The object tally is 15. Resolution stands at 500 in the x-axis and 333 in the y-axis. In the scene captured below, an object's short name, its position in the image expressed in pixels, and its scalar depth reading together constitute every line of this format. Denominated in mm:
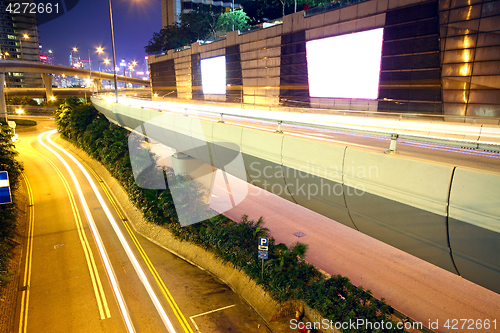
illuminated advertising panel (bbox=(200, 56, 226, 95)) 40153
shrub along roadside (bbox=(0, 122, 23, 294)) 10962
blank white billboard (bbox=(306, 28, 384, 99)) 22141
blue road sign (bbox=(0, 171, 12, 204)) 12580
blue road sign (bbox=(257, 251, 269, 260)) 10445
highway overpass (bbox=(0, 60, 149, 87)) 63969
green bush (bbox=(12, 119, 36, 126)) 46662
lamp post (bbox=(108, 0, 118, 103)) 25194
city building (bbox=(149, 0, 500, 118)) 16953
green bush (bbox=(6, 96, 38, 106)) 64688
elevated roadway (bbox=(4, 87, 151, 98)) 68562
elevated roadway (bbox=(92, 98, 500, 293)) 4652
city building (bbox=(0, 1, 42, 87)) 112875
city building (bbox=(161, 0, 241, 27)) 83312
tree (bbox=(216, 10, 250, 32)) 49250
